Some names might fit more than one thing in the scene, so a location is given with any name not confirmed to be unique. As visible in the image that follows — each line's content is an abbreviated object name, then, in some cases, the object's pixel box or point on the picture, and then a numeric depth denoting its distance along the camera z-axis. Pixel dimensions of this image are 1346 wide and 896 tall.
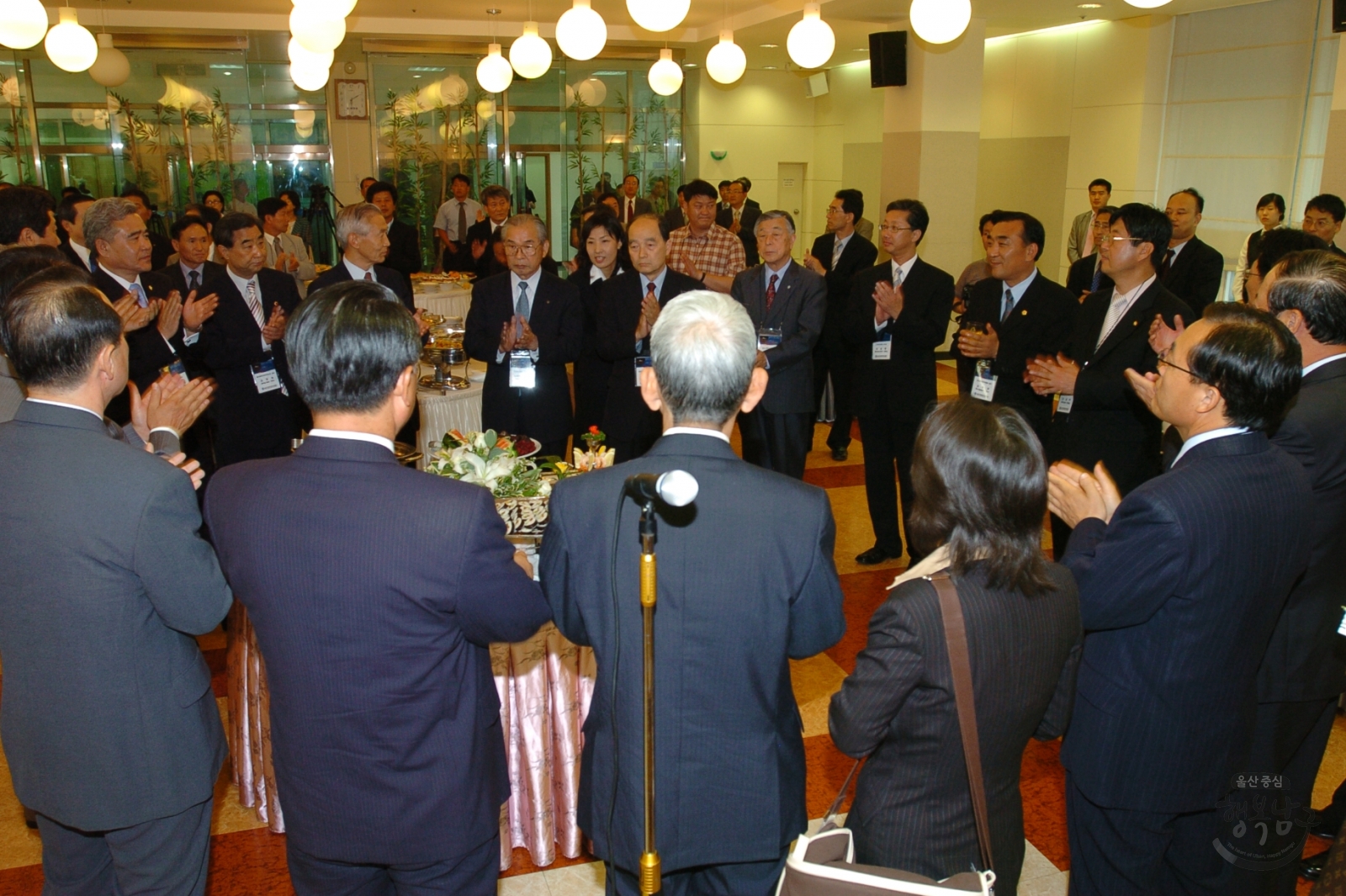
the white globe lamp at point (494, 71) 9.13
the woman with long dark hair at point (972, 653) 1.59
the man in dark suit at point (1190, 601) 1.88
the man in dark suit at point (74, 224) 5.07
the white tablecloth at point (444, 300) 8.16
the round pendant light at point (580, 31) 6.31
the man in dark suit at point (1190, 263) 6.09
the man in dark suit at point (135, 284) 4.00
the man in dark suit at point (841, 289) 6.78
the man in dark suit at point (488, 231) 8.77
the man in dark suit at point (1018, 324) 4.24
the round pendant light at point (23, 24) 6.03
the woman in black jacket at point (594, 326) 4.95
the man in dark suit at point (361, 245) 4.59
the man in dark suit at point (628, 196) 12.19
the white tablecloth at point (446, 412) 4.76
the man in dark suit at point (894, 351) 4.71
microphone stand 1.39
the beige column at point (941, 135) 9.15
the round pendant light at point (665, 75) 9.63
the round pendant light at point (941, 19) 5.70
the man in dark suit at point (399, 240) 8.85
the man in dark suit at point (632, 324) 4.62
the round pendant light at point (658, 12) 5.83
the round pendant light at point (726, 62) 8.11
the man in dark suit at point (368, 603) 1.62
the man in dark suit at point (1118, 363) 3.63
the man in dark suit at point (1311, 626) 2.27
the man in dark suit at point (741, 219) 9.85
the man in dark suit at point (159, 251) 7.34
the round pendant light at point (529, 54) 7.55
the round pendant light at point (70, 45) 7.12
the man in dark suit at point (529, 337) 4.43
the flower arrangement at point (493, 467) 2.81
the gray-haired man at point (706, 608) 1.64
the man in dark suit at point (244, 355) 4.35
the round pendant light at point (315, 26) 6.15
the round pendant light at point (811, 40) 6.73
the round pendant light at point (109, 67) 9.10
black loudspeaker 9.20
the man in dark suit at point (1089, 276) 6.96
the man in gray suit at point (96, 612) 1.72
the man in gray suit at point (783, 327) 4.93
